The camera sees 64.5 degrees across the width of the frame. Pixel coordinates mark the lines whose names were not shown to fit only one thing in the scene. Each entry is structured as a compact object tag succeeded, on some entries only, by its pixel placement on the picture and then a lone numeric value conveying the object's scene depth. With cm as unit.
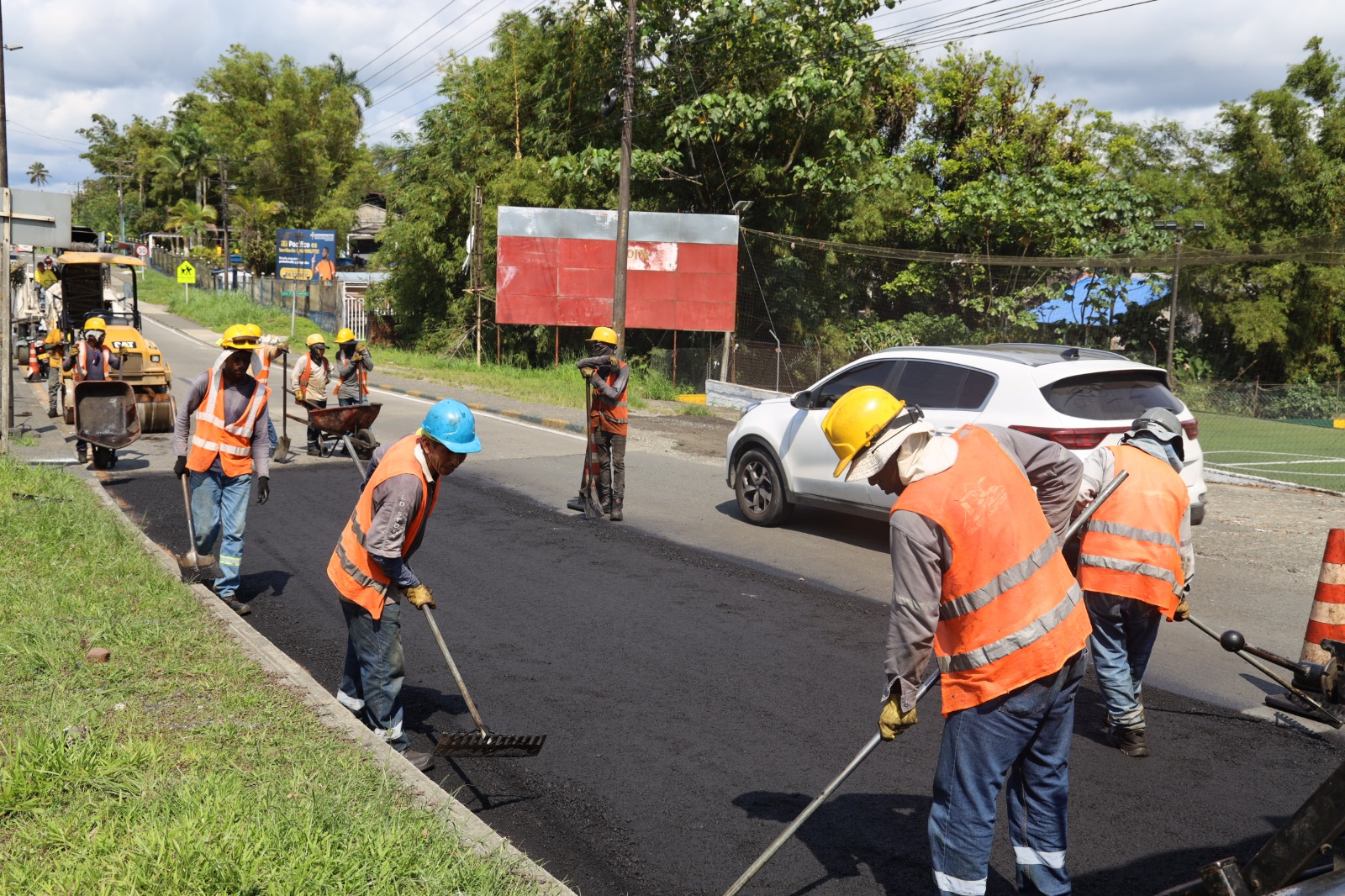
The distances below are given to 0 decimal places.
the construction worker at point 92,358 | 1234
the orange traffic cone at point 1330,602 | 582
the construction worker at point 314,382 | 1368
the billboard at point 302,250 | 4250
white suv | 777
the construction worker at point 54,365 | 1647
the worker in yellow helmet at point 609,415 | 989
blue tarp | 2164
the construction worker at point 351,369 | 1336
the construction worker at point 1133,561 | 469
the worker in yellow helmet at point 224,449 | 702
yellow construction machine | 1439
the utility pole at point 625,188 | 1972
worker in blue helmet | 432
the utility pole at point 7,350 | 1066
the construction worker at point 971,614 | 310
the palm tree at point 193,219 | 6669
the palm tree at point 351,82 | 7344
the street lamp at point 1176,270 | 1559
